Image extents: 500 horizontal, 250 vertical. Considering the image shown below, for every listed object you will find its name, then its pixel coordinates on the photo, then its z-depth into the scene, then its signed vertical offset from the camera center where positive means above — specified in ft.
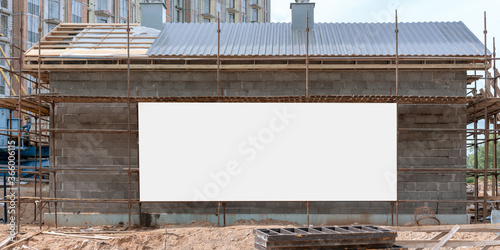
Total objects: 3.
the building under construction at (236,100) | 45.09 +2.27
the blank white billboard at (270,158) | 41.11 -2.46
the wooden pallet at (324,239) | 26.91 -6.31
